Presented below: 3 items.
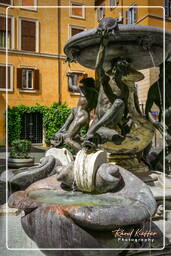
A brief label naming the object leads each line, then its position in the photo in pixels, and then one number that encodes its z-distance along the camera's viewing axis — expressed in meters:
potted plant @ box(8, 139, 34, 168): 10.52
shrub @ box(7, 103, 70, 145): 23.14
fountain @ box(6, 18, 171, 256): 2.36
